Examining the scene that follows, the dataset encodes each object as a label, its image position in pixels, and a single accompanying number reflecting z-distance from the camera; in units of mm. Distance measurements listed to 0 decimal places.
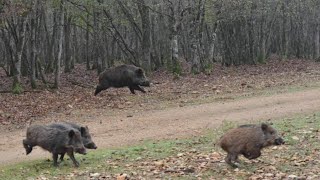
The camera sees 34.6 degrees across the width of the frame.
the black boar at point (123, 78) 23016
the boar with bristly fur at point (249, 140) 9398
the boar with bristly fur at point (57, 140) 10798
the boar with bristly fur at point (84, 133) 11320
